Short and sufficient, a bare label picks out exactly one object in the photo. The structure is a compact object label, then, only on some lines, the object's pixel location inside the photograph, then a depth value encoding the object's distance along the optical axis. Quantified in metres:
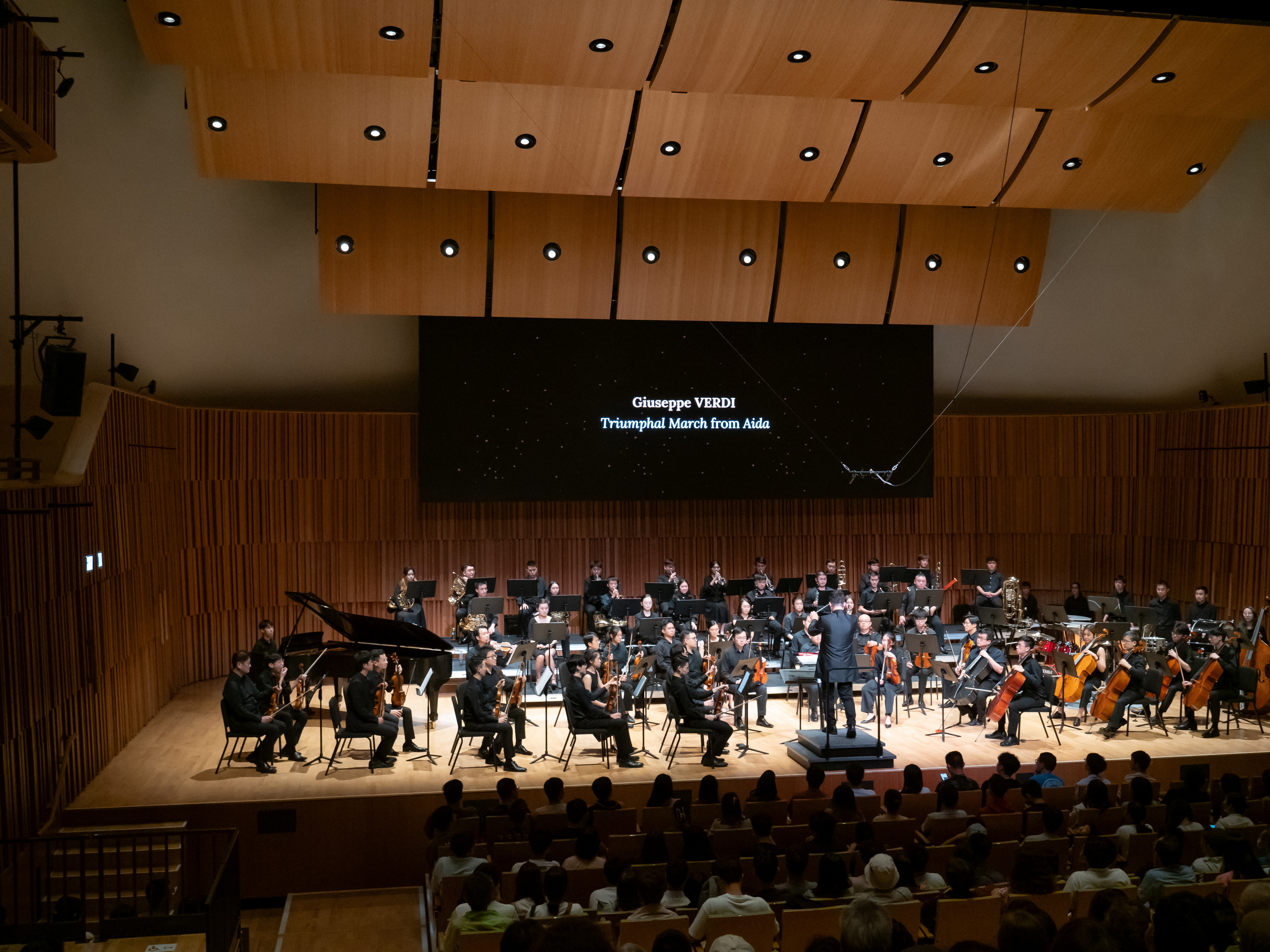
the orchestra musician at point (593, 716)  9.50
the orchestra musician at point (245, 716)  9.17
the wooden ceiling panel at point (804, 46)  8.23
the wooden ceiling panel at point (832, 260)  13.36
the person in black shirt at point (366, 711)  9.24
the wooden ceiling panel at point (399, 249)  12.37
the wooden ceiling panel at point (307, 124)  10.02
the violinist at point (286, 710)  9.45
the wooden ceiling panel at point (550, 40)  8.13
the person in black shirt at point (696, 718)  9.51
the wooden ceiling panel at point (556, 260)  12.75
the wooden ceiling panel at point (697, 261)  12.98
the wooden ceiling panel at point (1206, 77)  8.80
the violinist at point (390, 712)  9.26
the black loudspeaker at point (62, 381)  8.66
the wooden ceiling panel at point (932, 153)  10.96
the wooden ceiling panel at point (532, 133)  10.32
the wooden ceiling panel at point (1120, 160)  11.32
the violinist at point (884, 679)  10.62
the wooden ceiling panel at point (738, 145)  10.58
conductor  9.93
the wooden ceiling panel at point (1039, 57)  8.46
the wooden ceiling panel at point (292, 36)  8.20
